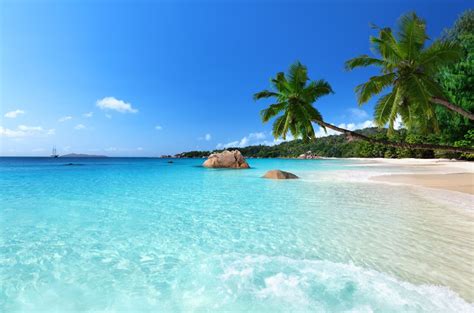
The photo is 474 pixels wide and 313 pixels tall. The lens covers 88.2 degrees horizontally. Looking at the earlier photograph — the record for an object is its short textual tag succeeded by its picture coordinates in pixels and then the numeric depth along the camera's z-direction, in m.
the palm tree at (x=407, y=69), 7.41
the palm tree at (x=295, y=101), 11.50
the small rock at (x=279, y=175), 19.70
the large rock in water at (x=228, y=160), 35.11
